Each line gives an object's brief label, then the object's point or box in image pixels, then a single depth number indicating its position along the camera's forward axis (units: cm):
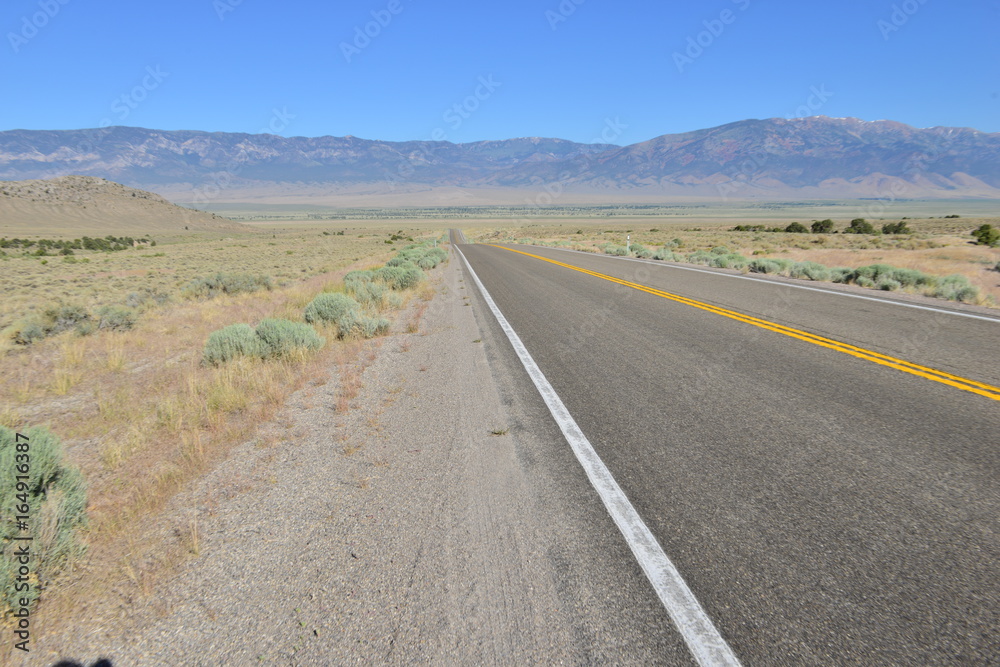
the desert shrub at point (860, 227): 5228
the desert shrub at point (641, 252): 2706
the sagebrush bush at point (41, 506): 275
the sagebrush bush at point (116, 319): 1214
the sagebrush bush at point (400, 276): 1678
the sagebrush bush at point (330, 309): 1030
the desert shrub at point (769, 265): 1888
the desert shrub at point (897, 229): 4976
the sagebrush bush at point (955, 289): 1193
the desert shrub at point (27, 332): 1108
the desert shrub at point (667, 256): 2462
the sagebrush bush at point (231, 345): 784
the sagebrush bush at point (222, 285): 1938
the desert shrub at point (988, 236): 3154
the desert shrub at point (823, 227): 5612
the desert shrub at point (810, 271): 1670
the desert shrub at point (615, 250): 2998
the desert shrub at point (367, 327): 980
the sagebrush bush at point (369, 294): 1309
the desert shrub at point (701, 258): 2308
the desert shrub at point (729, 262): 2053
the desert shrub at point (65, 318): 1198
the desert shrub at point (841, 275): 1576
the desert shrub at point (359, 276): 1570
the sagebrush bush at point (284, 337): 801
